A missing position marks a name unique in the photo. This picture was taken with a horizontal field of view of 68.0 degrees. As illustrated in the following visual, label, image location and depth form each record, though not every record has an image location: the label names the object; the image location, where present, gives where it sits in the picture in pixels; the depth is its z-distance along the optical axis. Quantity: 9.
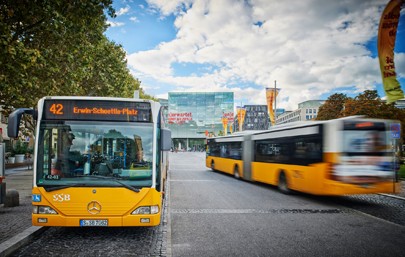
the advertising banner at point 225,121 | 48.03
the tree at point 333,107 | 50.97
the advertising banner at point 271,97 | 27.38
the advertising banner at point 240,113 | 40.91
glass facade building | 90.62
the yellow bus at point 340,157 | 9.06
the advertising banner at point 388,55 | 5.64
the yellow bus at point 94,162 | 5.57
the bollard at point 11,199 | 8.67
